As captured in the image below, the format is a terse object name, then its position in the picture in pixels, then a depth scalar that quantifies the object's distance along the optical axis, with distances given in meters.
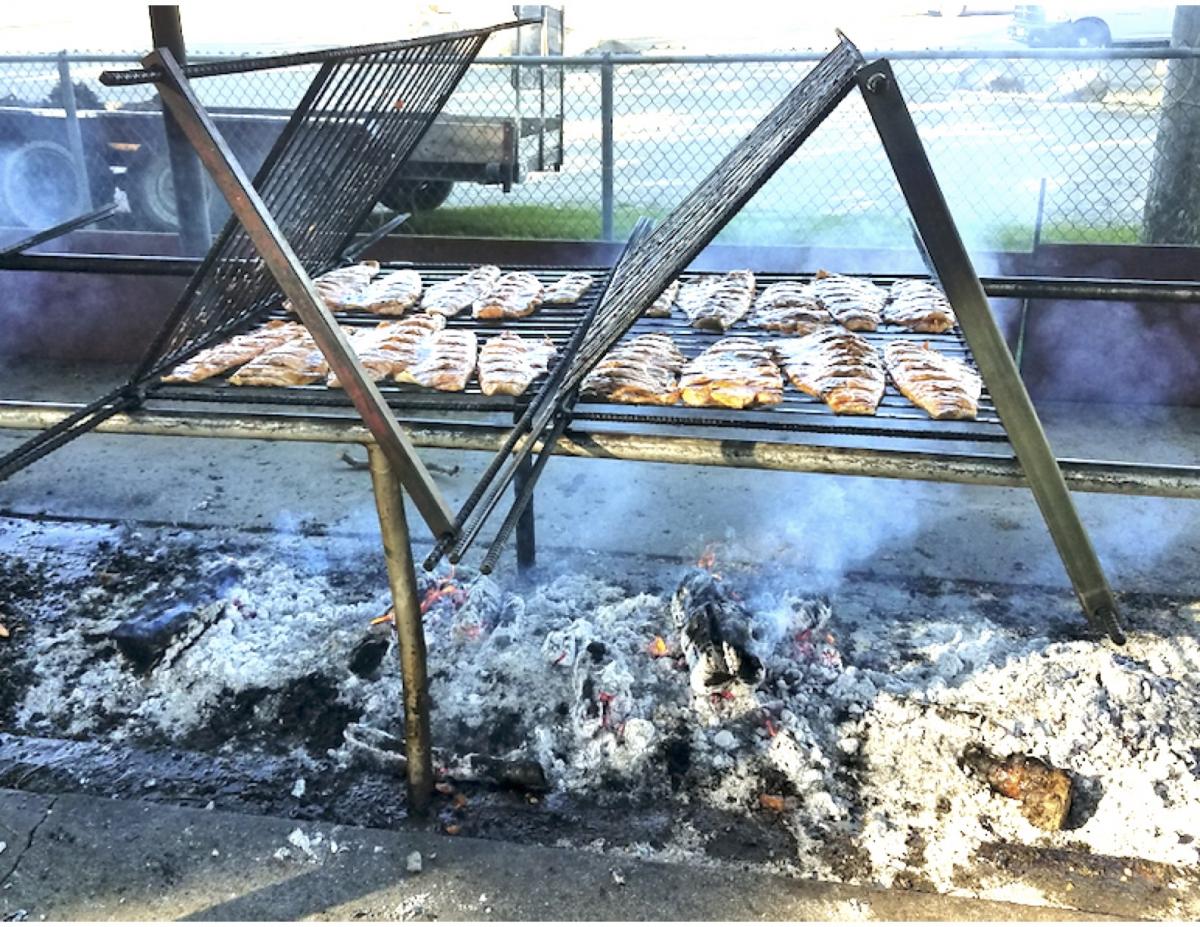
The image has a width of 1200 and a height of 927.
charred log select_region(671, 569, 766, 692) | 3.82
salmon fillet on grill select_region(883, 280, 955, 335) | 4.14
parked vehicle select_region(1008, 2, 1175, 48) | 18.08
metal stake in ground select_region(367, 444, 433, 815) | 3.05
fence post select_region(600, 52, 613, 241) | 7.17
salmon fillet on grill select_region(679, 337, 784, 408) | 3.45
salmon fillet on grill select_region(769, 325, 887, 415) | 3.39
